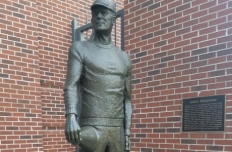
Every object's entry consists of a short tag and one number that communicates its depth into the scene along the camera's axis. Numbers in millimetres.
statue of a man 2397
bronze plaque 3135
